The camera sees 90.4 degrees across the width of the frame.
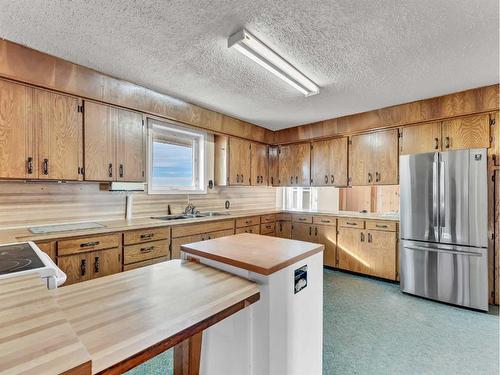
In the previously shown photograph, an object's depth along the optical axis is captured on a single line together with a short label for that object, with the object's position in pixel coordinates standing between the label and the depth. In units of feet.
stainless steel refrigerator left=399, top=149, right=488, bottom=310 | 9.07
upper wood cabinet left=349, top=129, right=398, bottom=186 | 12.07
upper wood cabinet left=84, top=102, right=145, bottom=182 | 8.43
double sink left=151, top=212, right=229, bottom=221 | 11.08
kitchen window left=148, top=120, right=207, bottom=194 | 11.50
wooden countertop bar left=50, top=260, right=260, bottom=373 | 2.36
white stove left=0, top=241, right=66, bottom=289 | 4.05
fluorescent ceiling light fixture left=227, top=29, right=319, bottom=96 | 6.34
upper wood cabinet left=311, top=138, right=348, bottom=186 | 13.85
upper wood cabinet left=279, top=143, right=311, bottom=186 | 15.43
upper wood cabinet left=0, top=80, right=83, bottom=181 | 6.86
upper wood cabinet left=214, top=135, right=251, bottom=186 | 13.76
